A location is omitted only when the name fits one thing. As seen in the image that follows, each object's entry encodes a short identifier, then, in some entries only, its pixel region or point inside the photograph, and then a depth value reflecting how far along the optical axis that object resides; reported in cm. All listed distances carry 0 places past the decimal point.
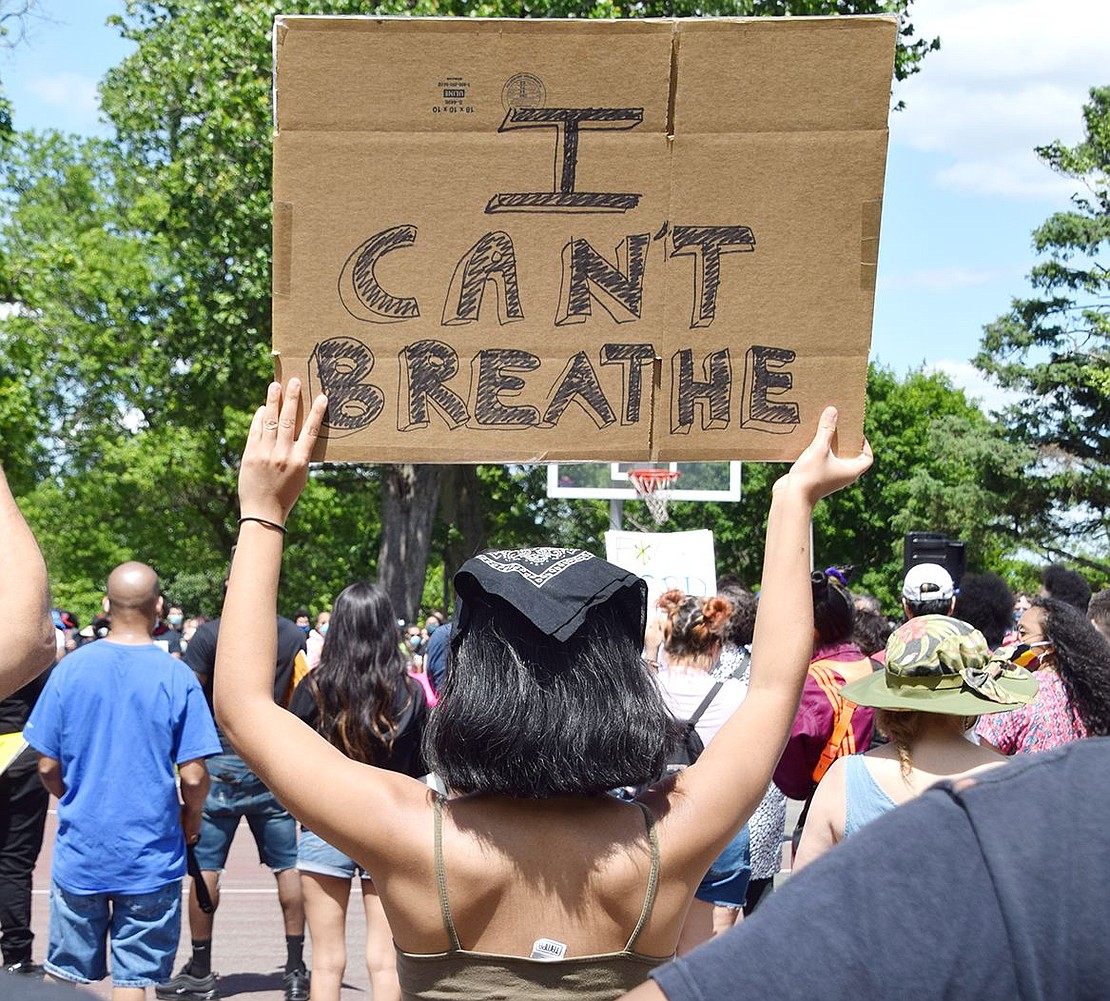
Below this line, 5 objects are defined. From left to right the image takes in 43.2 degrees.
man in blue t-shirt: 555
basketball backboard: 1941
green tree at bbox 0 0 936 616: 2328
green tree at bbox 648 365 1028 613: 4650
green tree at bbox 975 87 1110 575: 4188
